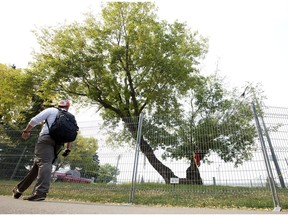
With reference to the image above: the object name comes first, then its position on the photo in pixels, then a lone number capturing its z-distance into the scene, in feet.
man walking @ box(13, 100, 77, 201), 11.97
